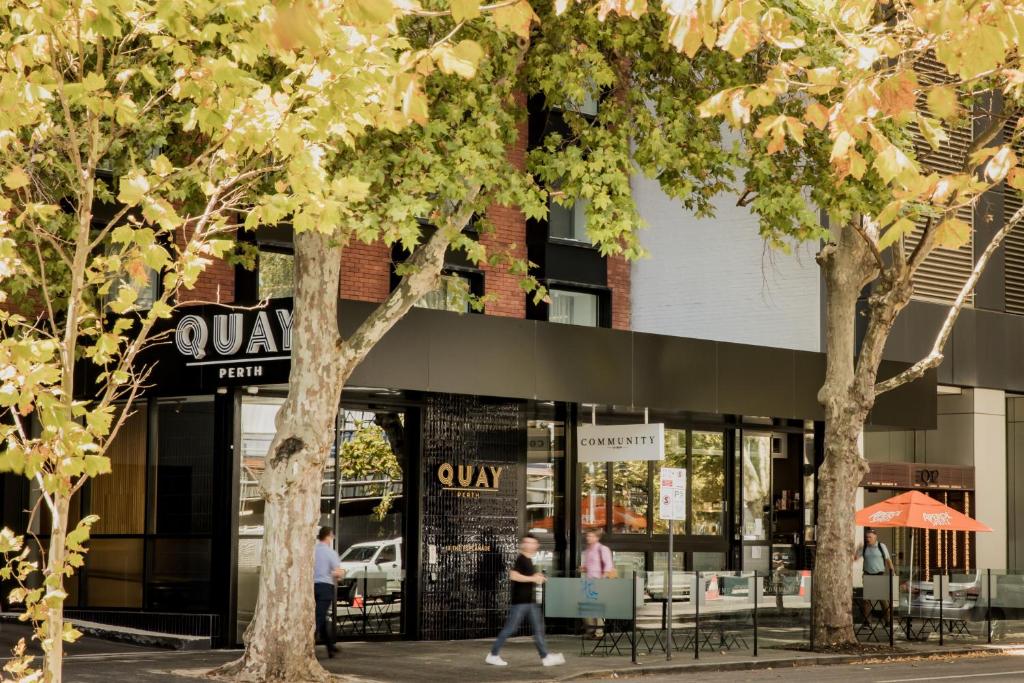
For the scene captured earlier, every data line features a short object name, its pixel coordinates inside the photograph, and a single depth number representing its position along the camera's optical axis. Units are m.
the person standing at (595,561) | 21.36
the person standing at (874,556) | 24.61
